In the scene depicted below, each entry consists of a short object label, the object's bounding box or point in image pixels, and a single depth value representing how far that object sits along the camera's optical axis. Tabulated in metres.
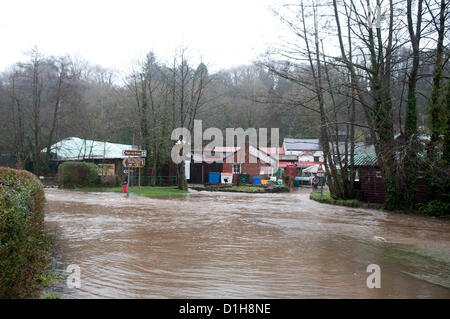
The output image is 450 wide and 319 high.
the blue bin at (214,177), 41.56
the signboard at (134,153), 23.34
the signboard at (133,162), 24.11
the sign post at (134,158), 23.41
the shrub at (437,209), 16.38
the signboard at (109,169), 36.56
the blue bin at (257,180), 40.06
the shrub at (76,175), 28.86
